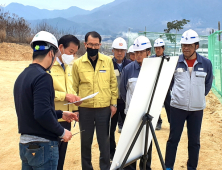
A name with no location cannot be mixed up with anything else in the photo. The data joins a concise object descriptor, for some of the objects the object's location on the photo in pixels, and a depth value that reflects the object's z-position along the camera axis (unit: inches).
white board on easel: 83.2
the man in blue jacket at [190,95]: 140.7
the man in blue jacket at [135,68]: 138.4
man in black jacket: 79.2
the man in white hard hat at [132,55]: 213.5
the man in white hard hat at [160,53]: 239.4
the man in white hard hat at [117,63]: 184.4
